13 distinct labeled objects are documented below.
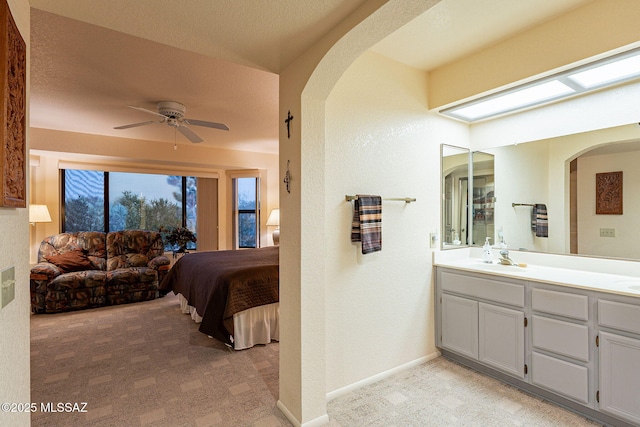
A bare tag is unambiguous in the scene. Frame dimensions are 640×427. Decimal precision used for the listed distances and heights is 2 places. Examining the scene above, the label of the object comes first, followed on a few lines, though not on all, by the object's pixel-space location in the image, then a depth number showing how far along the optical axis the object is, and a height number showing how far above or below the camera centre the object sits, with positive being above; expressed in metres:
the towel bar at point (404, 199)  2.51 +0.12
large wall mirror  2.26 +0.17
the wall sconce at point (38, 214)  4.41 +0.05
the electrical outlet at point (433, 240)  2.83 -0.24
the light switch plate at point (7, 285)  1.00 -0.23
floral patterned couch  4.14 -0.79
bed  3.02 -0.87
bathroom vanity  1.84 -0.83
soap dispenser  2.89 -0.37
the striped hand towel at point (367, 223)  2.24 -0.06
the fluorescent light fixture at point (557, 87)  1.98 +0.94
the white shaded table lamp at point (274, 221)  6.36 -0.12
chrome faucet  2.73 -0.41
